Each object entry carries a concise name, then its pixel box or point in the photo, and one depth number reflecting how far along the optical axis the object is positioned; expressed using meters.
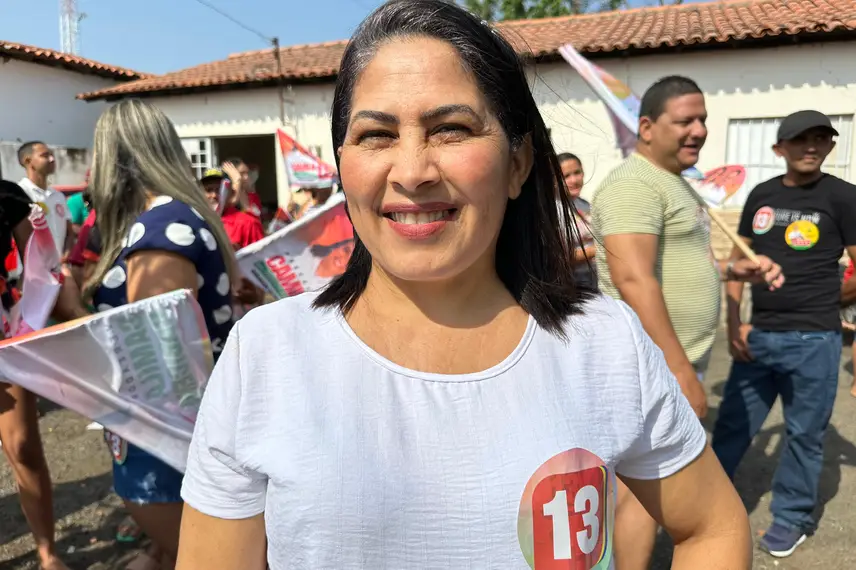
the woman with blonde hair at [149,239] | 1.92
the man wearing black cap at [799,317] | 2.93
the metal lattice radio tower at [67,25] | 25.61
